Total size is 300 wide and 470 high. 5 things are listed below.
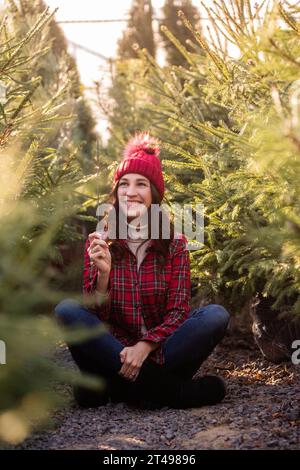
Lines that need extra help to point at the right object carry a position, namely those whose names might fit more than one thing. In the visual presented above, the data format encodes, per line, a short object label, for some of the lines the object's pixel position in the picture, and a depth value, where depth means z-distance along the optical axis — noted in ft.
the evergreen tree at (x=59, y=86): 19.30
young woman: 9.52
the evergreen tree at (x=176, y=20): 27.84
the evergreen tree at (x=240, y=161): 6.36
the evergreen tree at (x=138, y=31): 31.35
